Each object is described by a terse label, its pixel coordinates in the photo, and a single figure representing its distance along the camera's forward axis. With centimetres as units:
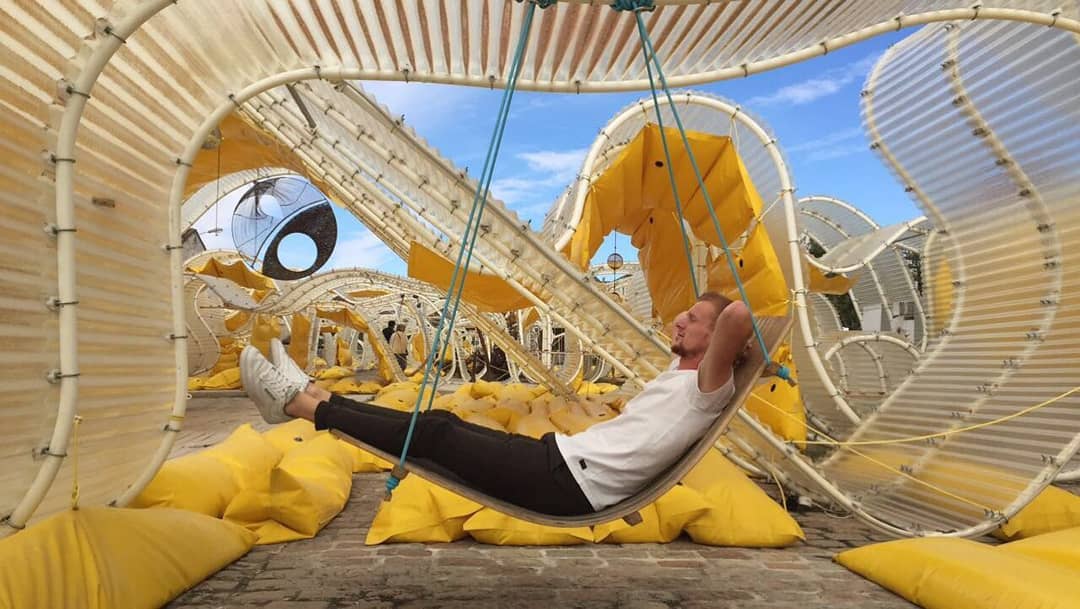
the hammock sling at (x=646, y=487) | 233
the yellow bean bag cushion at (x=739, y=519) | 367
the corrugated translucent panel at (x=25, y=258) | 210
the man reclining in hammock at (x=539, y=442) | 238
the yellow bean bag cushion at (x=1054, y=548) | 286
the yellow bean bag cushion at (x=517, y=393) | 803
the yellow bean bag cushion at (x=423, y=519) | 354
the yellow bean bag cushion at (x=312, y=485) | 352
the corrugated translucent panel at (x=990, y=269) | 410
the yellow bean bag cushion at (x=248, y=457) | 375
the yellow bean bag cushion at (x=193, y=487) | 323
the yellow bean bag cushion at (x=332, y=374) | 1463
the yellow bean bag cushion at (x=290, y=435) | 476
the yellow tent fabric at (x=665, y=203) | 618
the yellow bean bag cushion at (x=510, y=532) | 354
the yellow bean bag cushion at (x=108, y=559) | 205
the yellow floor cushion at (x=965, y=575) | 244
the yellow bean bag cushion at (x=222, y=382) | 1338
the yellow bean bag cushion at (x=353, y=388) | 1285
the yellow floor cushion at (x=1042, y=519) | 400
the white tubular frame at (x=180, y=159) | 222
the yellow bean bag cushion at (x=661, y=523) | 366
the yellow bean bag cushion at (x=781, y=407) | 580
